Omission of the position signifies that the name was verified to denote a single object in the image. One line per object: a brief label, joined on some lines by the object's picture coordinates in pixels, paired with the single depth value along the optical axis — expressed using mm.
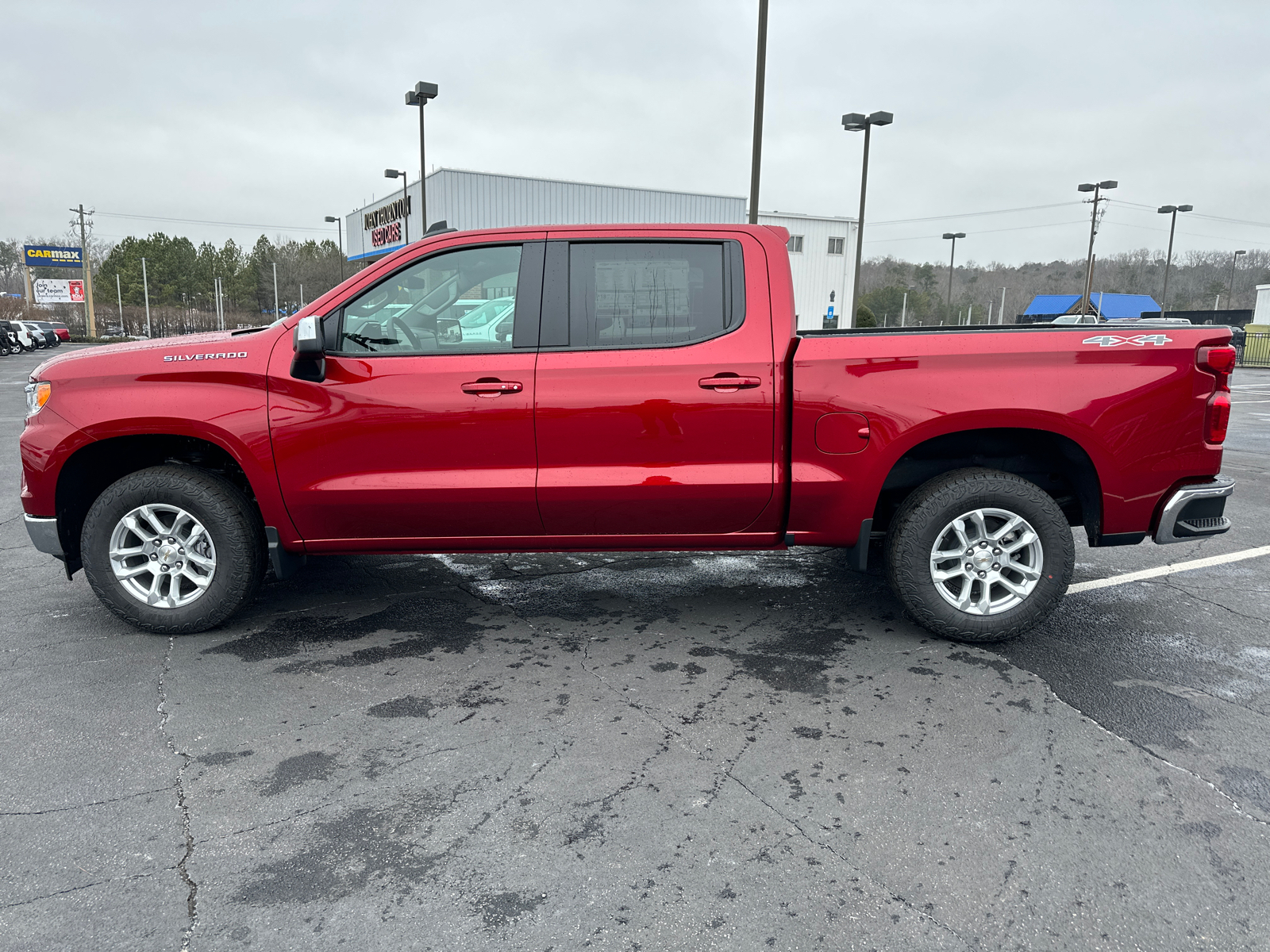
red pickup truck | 4008
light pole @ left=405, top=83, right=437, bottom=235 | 23783
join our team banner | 72688
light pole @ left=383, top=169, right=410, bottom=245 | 32906
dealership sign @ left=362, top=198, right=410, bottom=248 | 37969
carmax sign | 73188
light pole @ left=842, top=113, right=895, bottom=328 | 20186
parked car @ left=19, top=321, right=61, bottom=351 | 45328
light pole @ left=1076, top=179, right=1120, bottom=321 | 36719
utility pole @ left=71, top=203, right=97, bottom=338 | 71312
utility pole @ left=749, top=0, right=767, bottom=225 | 13502
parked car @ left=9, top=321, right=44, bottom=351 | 41531
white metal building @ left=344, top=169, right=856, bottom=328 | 34625
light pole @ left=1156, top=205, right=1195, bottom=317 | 46178
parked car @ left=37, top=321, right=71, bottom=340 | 55678
